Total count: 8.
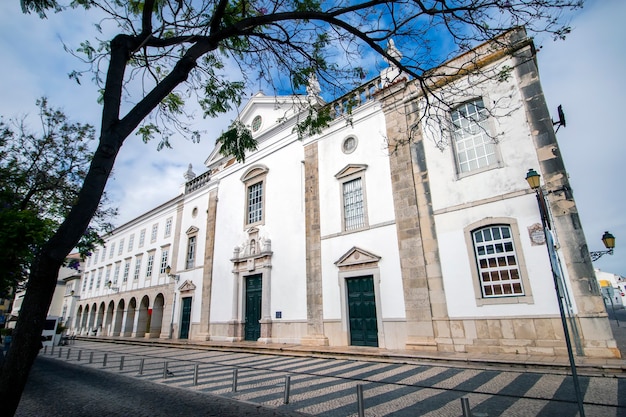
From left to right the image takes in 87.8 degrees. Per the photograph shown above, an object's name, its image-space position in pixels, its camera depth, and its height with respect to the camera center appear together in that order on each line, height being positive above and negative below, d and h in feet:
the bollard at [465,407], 10.67 -2.92
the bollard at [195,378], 22.34 -3.68
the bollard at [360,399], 13.16 -3.21
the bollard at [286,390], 17.40 -3.67
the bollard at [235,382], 20.02 -3.62
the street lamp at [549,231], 11.46 +4.84
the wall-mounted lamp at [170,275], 67.50 +9.38
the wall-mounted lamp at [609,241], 30.19 +6.04
